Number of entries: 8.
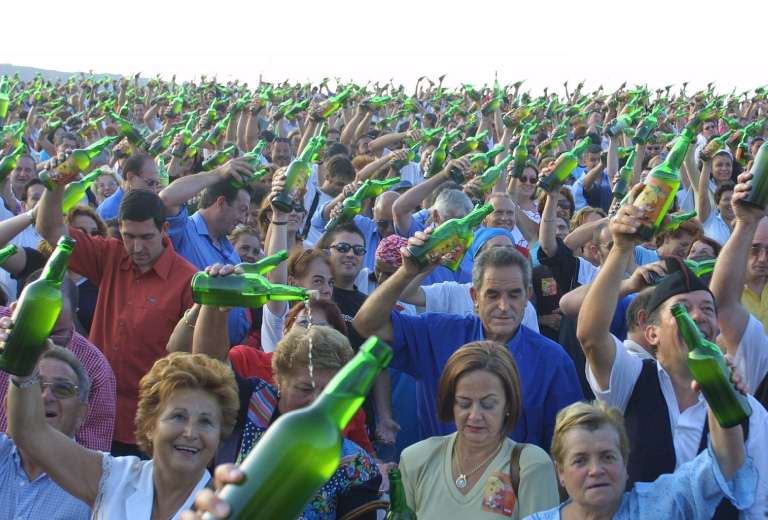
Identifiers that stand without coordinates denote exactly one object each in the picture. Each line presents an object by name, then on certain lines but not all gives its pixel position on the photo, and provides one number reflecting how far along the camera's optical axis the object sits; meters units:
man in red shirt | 5.17
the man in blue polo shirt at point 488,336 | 4.20
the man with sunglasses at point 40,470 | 3.40
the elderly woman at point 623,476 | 3.10
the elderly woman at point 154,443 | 3.12
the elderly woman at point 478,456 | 3.55
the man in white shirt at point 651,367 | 3.62
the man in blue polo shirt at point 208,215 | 6.50
